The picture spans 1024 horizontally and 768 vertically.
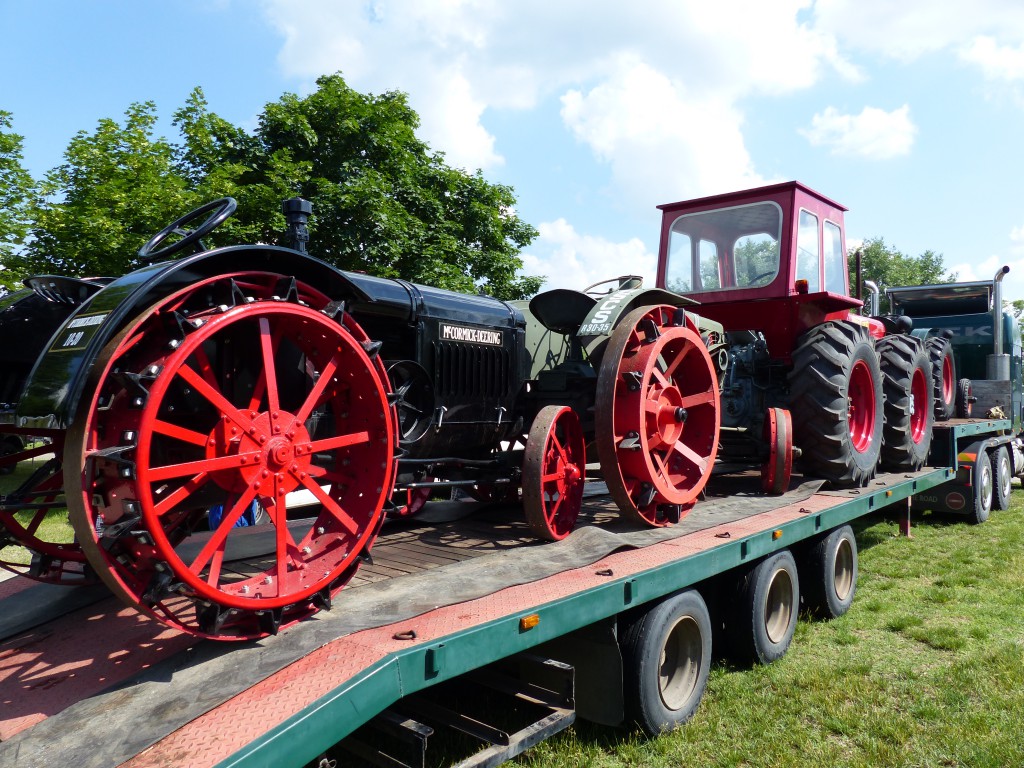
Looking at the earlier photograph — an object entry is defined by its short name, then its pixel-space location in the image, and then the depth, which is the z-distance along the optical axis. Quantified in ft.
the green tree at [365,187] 41.60
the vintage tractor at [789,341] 17.97
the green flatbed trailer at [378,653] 6.66
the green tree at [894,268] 136.15
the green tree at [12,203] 38.81
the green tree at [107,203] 35.37
